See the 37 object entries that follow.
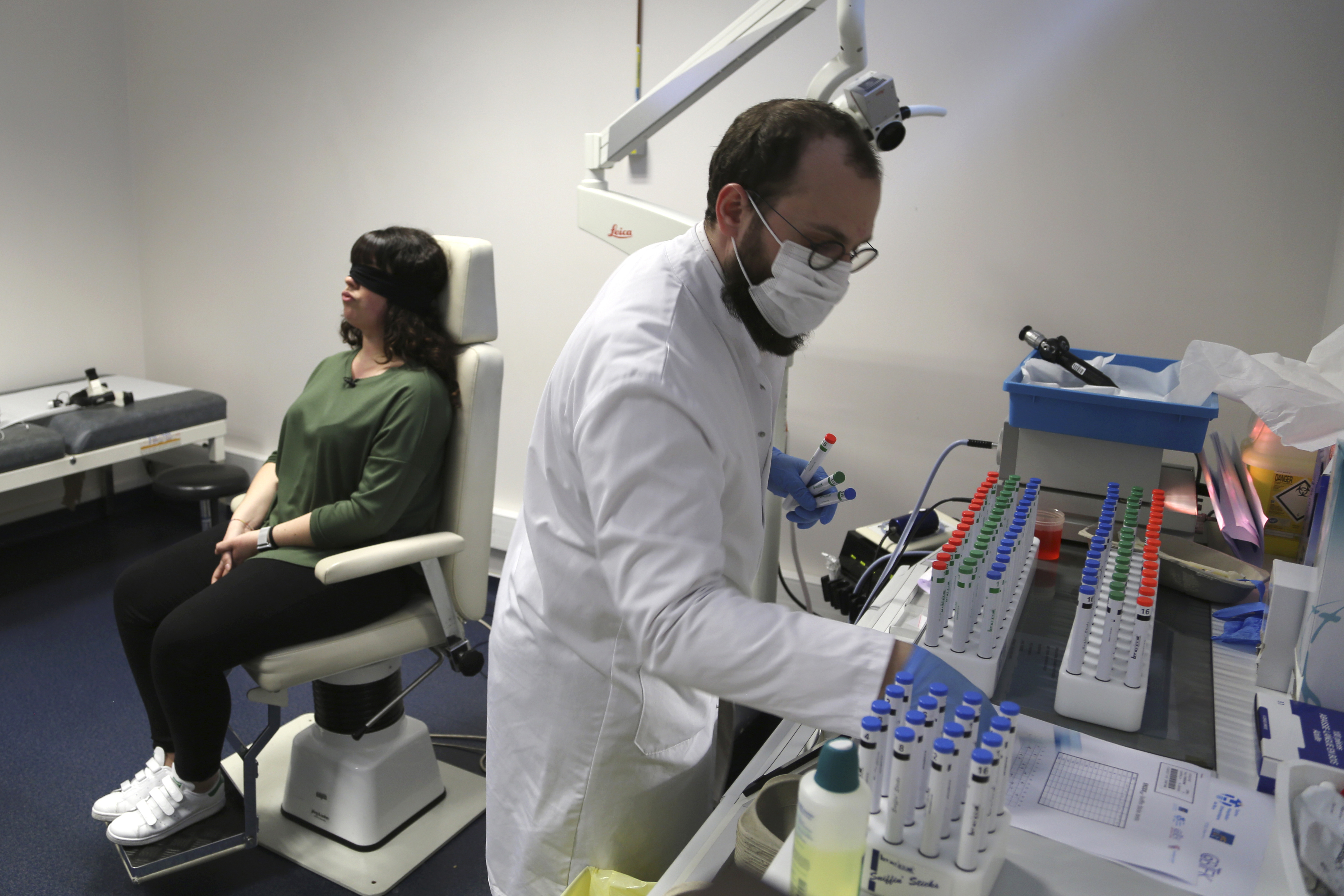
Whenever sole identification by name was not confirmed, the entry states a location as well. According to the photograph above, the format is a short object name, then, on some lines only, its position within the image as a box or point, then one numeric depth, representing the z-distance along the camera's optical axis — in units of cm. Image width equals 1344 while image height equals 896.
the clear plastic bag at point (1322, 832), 70
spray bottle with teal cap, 63
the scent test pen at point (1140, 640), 96
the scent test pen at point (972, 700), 74
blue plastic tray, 136
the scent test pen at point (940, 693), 74
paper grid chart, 84
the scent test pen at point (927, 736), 72
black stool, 302
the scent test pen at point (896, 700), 75
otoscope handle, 152
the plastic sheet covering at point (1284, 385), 112
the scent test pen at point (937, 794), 69
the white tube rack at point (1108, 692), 96
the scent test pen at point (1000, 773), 70
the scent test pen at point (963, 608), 101
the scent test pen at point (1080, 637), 99
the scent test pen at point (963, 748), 70
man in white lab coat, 80
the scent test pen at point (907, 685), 75
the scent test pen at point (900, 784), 70
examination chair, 182
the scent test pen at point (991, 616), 104
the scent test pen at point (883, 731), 73
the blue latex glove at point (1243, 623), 118
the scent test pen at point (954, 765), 69
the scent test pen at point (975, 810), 68
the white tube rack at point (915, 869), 69
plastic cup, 142
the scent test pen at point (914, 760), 70
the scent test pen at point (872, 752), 72
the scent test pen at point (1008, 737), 71
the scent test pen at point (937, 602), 105
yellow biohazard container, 145
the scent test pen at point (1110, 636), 97
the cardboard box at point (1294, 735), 90
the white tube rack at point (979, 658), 103
